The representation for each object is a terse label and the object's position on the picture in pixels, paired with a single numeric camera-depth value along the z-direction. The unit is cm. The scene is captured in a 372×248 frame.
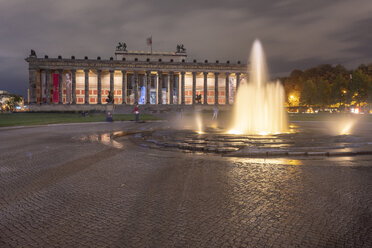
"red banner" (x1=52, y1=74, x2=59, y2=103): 8062
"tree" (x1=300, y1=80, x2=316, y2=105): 9378
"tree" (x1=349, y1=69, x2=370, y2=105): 8125
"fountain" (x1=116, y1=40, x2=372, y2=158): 1383
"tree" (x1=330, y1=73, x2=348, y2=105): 8788
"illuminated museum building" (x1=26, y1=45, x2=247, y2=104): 8756
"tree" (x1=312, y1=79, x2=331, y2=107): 9038
